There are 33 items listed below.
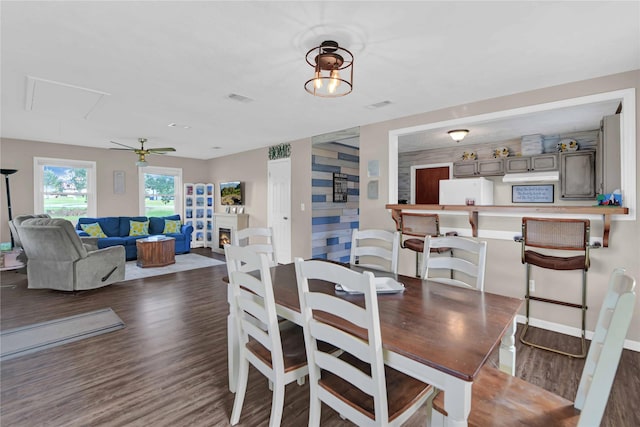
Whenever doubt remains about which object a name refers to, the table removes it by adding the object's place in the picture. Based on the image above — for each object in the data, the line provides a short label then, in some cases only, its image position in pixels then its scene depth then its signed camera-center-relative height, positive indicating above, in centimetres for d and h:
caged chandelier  222 +113
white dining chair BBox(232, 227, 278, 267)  269 -23
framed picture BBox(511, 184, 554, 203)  506 +26
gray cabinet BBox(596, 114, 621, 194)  311 +58
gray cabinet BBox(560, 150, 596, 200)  452 +51
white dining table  107 -53
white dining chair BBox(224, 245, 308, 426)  152 -74
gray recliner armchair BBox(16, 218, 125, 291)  394 -66
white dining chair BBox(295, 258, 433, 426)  117 -67
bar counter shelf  261 -1
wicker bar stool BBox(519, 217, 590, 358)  263 -31
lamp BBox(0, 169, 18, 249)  544 +30
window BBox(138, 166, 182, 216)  748 +46
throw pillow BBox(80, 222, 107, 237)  612 -40
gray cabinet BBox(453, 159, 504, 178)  539 +76
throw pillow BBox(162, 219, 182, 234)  717 -40
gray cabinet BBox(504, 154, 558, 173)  484 +74
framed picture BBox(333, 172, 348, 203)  607 +43
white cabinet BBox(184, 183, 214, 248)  821 -6
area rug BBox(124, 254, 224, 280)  521 -109
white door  605 +10
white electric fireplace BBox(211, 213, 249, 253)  704 -41
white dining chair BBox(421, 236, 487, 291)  199 -37
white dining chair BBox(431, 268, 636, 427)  93 -79
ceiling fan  546 +105
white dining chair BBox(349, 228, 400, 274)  254 -36
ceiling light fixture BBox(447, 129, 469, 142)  457 +114
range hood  482 +53
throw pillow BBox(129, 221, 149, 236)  669 -42
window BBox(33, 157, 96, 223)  608 +45
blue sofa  606 -50
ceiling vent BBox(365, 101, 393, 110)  357 +125
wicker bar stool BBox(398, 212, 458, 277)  354 -24
